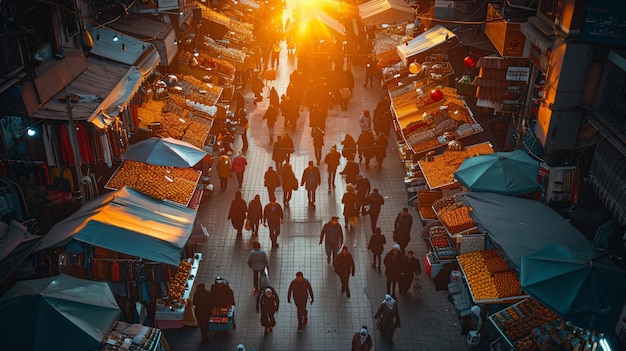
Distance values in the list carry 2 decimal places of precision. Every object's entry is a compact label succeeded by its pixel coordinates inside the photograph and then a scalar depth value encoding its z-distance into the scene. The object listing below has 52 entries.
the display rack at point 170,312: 12.42
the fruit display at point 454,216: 13.96
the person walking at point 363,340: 11.18
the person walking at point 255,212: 15.62
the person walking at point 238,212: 15.65
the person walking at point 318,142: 20.03
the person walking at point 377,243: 14.34
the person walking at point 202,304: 12.05
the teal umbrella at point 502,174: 13.91
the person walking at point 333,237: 14.41
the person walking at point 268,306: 12.13
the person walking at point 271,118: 21.86
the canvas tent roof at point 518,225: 11.59
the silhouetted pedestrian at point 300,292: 12.44
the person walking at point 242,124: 21.62
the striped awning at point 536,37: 14.04
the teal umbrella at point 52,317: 9.20
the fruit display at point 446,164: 16.62
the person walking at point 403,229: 14.69
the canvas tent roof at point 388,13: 29.84
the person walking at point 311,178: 17.30
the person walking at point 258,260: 13.55
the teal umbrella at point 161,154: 15.02
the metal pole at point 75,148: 12.70
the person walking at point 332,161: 18.41
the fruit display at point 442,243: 14.27
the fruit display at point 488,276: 11.88
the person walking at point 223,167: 18.16
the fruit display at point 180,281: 12.69
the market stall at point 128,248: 11.58
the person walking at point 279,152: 19.09
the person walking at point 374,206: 15.88
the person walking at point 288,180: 17.27
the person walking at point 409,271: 13.35
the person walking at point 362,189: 16.95
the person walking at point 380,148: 19.53
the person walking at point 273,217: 15.29
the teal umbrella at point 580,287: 9.91
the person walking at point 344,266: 13.41
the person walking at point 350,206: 16.28
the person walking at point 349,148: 19.77
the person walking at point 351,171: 18.11
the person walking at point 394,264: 13.25
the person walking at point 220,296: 12.41
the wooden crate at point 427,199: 16.45
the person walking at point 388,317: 11.98
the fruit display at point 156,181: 14.66
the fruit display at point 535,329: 10.75
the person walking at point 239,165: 18.38
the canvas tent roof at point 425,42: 22.12
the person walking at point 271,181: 17.36
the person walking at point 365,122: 21.68
